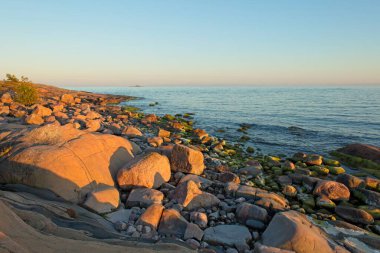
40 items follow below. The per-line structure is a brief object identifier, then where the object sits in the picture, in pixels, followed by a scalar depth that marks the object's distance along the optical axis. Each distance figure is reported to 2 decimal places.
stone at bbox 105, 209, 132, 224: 6.09
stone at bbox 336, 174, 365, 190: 9.97
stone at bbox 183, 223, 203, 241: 5.48
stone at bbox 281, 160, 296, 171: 11.84
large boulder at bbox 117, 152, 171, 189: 7.70
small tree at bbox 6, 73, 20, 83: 36.44
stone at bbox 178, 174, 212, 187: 8.47
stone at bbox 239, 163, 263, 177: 10.95
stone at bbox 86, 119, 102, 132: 14.56
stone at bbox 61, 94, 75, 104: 33.71
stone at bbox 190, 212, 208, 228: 6.07
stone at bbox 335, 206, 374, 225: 7.46
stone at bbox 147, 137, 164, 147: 12.97
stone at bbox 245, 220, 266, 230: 6.17
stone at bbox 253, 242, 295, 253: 4.71
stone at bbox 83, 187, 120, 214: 6.28
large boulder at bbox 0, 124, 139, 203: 6.46
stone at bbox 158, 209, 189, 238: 5.67
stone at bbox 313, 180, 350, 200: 8.94
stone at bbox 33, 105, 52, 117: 16.98
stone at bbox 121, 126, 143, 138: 14.47
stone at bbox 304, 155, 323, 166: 13.06
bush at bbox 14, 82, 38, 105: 25.55
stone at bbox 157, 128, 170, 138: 16.86
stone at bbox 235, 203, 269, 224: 6.38
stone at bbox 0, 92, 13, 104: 24.85
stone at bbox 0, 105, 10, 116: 18.39
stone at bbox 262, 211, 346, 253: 5.15
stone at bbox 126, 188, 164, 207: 6.86
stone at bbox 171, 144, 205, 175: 9.41
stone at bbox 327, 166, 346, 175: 12.06
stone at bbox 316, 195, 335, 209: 8.32
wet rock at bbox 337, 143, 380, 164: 14.20
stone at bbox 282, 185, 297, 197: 9.18
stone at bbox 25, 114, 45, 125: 13.73
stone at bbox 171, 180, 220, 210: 6.90
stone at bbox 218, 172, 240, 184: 9.18
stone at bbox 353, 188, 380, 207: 8.80
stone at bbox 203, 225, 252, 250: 5.43
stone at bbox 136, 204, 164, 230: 5.79
